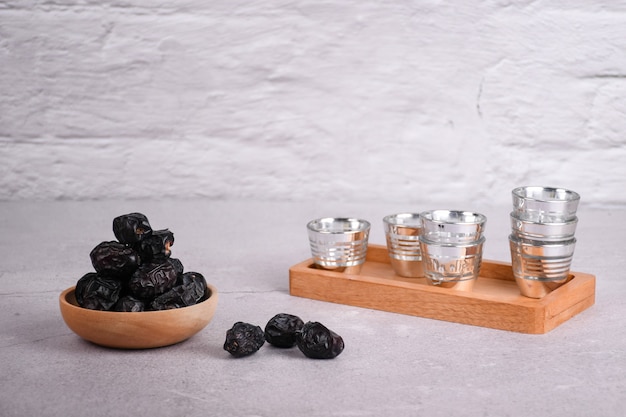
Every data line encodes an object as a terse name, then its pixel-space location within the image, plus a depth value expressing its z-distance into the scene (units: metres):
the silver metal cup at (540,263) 0.96
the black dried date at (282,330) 0.90
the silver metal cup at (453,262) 0.97
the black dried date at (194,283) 0.89
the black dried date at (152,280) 0.88
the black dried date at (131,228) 0.89
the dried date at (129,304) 0.87
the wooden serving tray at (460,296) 0.94
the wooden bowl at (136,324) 0.87
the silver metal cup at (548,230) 0.95
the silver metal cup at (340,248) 1.03
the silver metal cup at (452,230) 0.97
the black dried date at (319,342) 0.88
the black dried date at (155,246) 0.89
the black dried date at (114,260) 0.88
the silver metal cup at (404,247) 1.04
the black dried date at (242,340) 0.88
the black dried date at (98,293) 0.88
